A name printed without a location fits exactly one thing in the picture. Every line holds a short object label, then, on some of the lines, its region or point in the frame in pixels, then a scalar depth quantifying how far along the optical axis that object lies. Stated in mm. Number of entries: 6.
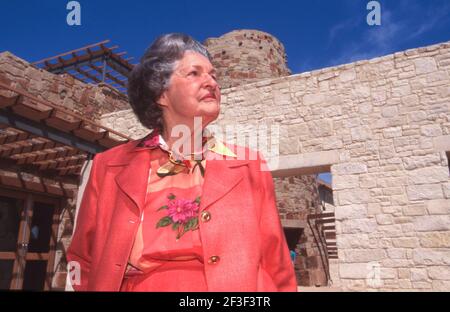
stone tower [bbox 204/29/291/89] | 11953
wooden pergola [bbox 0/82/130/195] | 4398
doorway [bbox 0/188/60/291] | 5824
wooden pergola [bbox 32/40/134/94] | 12994
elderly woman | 1225
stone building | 5000
